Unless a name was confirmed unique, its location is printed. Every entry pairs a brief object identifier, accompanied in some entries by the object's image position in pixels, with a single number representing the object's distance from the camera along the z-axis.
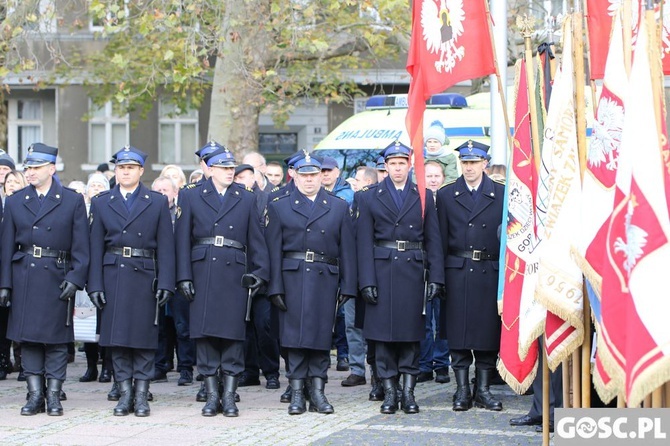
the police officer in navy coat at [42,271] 14.60
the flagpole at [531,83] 12.00
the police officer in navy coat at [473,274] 14.96
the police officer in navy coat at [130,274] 14.60
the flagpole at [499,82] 12.93
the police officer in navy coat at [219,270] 14.65
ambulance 22.96
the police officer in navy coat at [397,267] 14.89
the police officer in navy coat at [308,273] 14.77
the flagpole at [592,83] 13.27
